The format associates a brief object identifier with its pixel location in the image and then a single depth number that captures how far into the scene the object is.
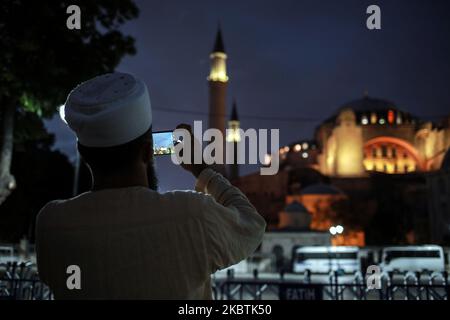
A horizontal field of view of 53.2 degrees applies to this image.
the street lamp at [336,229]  21.22
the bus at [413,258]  25.45
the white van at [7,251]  23.07
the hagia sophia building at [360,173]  43.81
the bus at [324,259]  27.91
